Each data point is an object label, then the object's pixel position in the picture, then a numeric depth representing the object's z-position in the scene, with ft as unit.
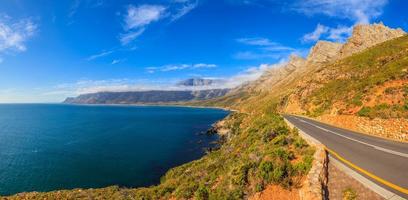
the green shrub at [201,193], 59.98
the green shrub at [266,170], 49.72
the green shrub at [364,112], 96.27
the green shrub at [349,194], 35.99
